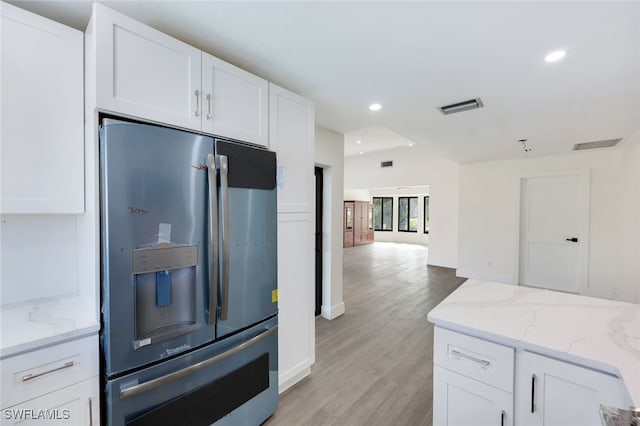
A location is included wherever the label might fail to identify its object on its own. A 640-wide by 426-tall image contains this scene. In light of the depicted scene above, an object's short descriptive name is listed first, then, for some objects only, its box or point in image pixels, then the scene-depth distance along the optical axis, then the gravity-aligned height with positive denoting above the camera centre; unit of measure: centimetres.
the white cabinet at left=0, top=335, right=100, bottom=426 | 104 -73
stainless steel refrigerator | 119 -34
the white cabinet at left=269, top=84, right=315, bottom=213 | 199 +50
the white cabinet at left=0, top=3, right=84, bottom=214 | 126 +46
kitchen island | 99 -59
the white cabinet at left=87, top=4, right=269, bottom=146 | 123 +68
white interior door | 465 -37
